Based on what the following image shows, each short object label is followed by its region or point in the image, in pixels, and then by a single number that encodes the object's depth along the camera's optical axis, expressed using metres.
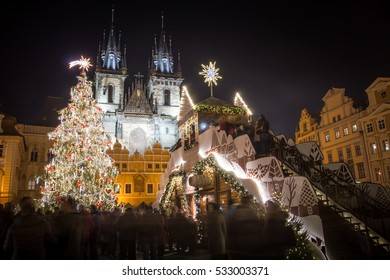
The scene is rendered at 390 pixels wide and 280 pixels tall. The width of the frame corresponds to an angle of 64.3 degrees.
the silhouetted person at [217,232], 6.24
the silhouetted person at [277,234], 5.20
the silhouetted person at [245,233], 5.27
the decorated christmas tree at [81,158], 16.27
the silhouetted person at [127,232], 8.02
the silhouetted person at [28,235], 4.43
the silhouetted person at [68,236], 5.37
